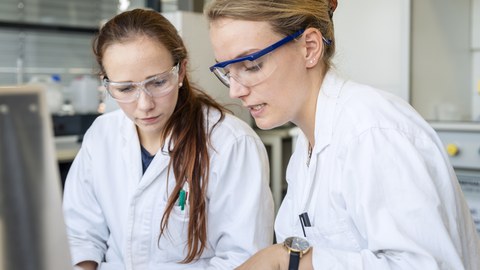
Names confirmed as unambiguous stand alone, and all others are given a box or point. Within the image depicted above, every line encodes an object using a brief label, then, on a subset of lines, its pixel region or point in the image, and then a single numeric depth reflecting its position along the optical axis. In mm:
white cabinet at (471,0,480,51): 2531
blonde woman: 785
